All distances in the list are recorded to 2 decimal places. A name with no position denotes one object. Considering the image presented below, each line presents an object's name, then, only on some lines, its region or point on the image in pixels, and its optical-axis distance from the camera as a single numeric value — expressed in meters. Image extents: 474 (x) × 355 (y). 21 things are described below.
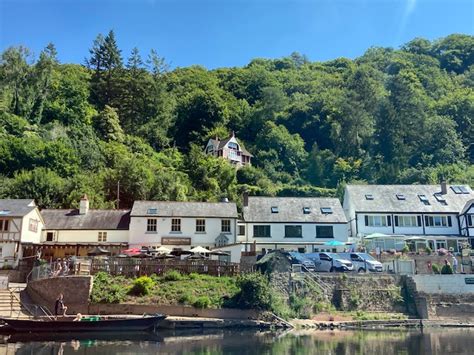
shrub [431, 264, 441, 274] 37.44
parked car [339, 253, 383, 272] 37.16
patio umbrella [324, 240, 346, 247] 41.19
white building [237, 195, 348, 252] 44.84
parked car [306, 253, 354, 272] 36.53
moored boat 27.67
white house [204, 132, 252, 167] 73.88
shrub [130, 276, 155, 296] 32.09
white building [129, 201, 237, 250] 42.94
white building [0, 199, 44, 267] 39.50
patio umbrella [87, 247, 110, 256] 36.84
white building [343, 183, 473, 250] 47.11
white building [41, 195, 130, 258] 40.84
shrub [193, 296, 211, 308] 31.30
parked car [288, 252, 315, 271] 36.50
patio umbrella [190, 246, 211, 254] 37.62
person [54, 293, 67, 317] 30.39
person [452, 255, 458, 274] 37.50
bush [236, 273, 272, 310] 31.77
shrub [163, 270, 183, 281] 33.91
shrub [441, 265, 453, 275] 36.97
